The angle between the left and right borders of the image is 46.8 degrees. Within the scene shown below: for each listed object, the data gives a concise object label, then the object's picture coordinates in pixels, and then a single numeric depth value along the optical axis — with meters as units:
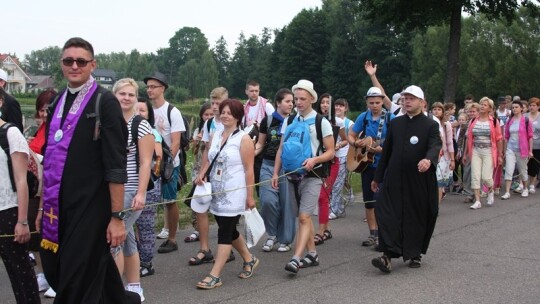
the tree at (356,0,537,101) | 20.52
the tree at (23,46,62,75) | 181.12
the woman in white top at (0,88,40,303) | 4.47
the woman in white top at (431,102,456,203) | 10.52
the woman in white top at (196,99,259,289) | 6.06
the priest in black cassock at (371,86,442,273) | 6.71
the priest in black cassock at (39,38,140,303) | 3.84
